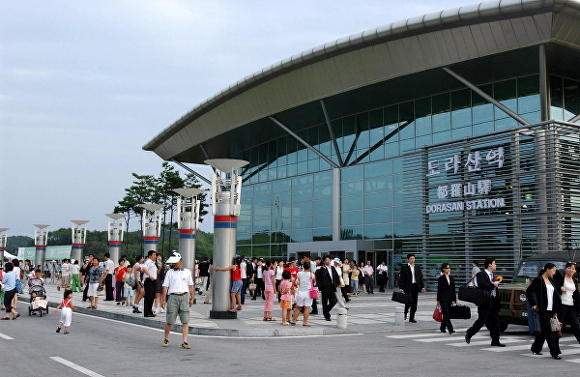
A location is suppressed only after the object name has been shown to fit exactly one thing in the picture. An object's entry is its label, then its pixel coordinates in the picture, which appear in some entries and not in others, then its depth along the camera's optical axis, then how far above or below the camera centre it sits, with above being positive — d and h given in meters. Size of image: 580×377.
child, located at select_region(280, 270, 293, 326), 15.13 -1.14
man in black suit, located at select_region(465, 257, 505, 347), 11.74 -1.16
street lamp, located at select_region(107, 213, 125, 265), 40.44 +0.90
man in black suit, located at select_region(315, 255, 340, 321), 16.03 -0.83
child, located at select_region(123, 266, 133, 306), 19.89 -1.38
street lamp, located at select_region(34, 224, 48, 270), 51.69 +0.36
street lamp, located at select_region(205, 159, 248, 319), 16.45 +0.72
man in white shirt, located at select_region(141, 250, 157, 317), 16.64 -0.95
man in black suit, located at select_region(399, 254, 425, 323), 15.92 -0.79
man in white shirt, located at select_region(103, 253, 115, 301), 21.89 -1.05
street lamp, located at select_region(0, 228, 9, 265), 57.01 +0.73
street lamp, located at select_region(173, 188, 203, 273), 28.84 +1.07
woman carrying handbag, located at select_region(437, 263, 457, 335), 13.65 -0.94
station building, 25.36 +6.48
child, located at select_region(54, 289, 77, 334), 13.25 -1.48
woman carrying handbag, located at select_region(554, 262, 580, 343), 10.46 -0.81
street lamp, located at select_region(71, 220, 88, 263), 45.70 +0.71
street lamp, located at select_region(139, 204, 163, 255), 35.47 +1.19
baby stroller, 17.31 -1.59
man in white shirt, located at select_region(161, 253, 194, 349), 11.23 -0.87
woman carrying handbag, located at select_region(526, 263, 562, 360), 10.13 -0.84
